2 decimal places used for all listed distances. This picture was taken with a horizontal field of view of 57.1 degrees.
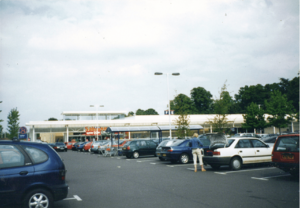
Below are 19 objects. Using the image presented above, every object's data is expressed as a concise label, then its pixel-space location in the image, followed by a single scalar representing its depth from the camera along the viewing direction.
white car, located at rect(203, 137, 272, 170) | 12.56
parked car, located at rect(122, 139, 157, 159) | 22.48
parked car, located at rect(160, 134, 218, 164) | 16.81
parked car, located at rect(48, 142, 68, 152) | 39.68
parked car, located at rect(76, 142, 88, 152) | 39.59
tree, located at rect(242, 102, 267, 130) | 50.06
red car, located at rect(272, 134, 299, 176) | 9.30
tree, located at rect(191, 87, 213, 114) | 82.81
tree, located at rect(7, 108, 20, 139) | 52.13
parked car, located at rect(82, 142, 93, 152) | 37.25
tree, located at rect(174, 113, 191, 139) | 26.09
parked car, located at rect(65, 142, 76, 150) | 47.06
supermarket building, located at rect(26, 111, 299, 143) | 55.16
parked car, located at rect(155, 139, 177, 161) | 17.97
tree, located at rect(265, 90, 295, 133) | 37.38
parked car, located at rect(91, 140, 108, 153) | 31.98
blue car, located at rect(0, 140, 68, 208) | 5.52
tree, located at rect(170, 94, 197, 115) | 80.32
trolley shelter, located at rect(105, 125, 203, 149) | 25.43
